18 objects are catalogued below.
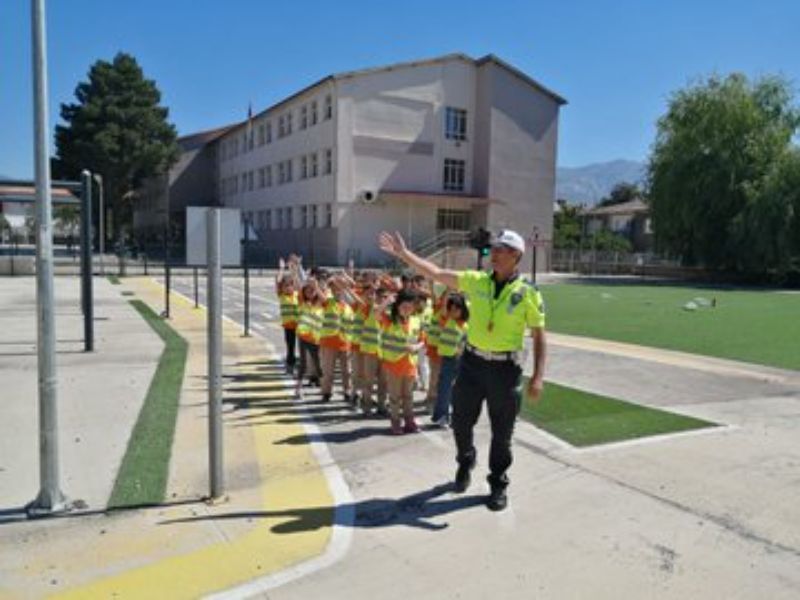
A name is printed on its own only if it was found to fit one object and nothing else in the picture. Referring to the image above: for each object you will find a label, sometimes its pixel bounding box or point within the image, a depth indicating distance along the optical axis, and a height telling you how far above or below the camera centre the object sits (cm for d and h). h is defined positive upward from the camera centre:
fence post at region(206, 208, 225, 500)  539 -81
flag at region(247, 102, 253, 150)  5565 +845
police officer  532 -67
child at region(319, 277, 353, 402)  897 -108
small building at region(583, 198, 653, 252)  8069 +283
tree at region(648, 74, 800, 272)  4328 +456
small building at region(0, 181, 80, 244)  1848 +101
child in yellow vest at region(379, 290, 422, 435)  756 -117
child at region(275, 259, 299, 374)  1092 -94
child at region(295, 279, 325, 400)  939 -101
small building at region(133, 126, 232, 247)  7069 +539
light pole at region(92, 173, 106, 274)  3616 +43
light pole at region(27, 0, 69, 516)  519 -87
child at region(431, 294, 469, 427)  795 -123
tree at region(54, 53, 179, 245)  5781 +813
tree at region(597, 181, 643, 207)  10662 +743
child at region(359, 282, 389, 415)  838 -127
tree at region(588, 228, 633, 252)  6331 +29
